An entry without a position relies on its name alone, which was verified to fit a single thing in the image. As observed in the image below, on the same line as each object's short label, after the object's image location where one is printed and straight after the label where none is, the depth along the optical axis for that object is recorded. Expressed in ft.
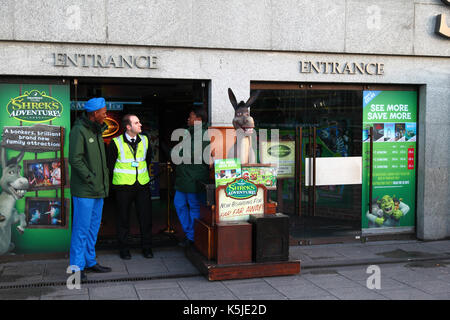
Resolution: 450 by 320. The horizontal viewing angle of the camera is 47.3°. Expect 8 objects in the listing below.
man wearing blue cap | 19.40
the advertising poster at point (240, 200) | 20.54
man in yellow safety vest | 22.38
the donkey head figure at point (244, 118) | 21.15
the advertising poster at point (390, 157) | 27.17
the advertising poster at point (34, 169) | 22.58
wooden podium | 19.90
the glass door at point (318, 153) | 25.86
